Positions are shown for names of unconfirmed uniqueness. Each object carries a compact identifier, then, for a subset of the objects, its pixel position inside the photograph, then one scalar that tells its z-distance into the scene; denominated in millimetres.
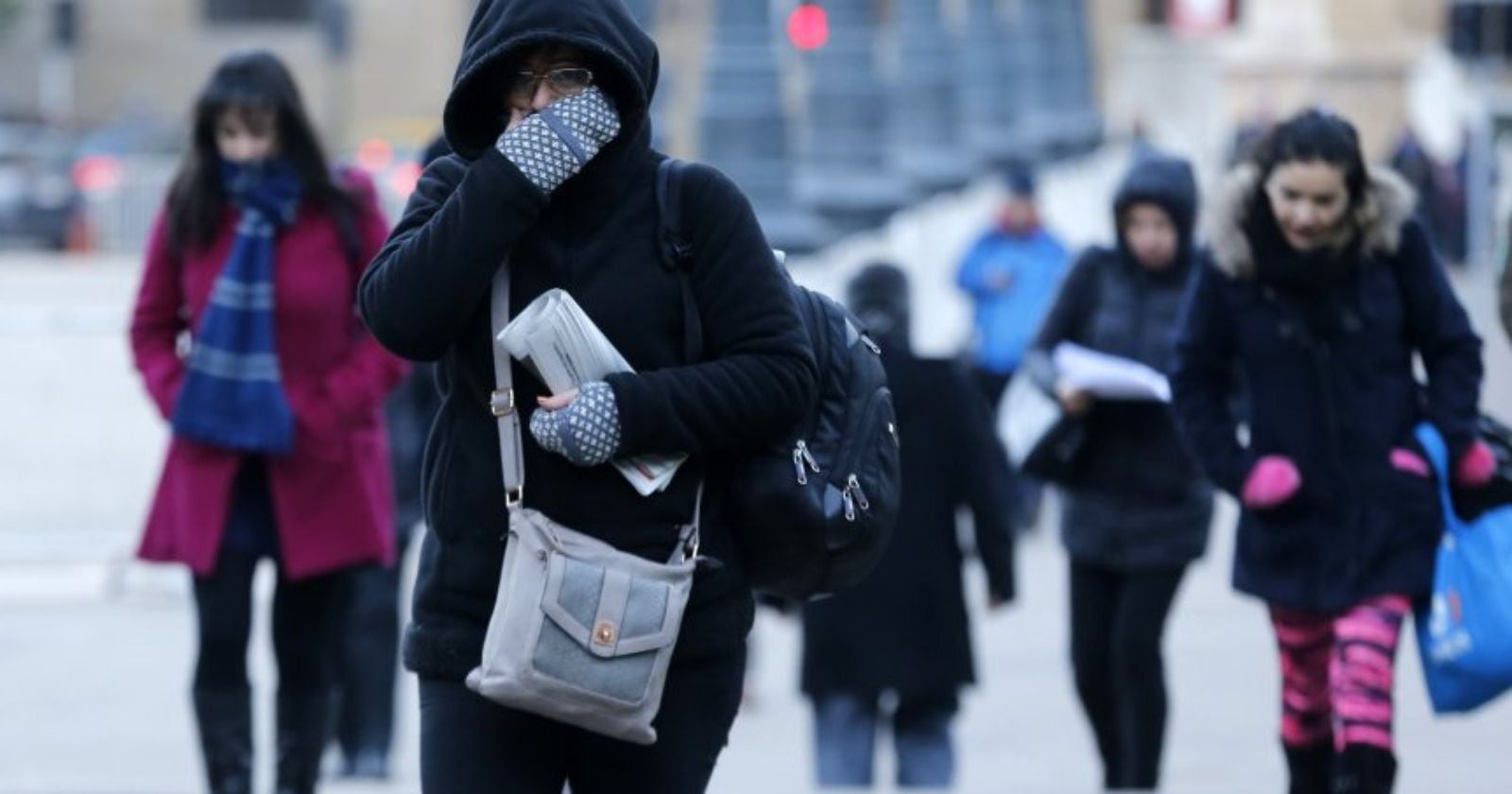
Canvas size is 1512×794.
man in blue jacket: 31516
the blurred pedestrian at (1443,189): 61906
